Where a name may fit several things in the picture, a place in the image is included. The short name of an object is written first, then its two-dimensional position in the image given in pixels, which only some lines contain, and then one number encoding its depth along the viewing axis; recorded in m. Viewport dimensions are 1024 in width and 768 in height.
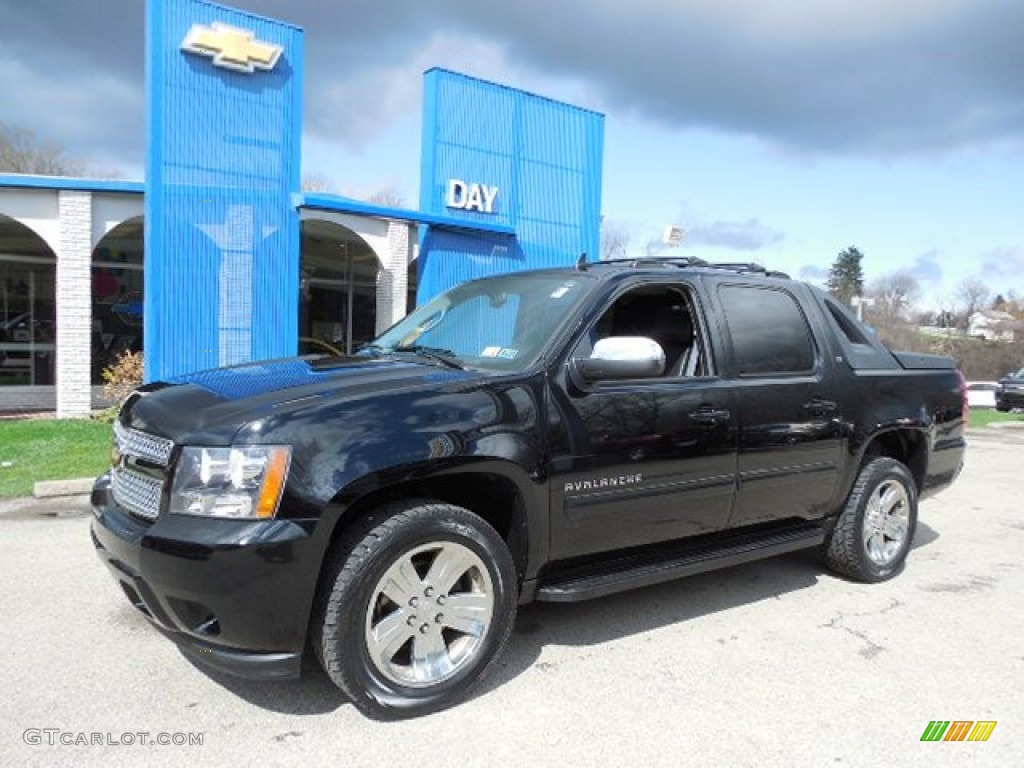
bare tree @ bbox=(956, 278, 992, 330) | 59.66
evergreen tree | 94.50
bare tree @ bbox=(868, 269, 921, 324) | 61.36
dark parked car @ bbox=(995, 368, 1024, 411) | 23.19
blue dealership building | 11.32
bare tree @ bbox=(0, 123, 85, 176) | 35.50
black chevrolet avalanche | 2.92
